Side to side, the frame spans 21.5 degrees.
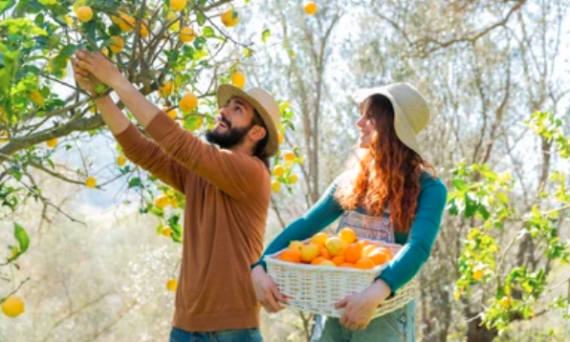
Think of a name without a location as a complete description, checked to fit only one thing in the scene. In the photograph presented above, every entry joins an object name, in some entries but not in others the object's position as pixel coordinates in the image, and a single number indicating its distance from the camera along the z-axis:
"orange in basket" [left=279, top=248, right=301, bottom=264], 4.84
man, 5.16
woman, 4.78
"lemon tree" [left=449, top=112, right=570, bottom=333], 7.25
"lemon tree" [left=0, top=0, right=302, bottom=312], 4.79
